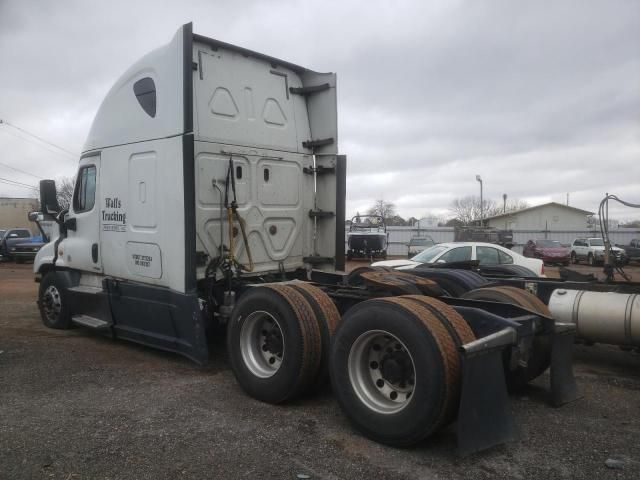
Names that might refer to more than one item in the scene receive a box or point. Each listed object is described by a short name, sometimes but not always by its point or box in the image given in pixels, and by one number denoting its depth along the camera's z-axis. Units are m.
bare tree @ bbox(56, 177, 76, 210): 46.50
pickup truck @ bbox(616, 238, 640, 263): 25.17
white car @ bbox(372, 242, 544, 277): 10.95
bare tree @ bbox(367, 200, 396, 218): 71.22
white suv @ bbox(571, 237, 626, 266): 27.75
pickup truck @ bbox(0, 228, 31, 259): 24.66
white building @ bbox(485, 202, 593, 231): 61.47
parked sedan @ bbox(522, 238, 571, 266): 27.89
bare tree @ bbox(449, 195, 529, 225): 78.31
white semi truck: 3.63
